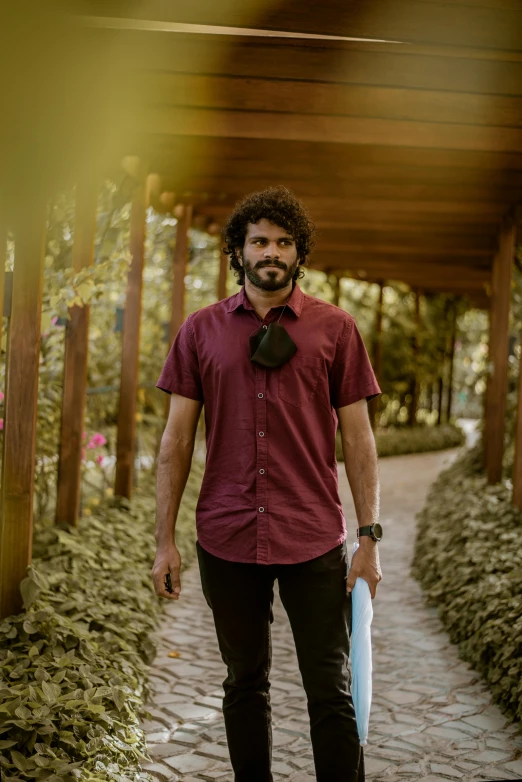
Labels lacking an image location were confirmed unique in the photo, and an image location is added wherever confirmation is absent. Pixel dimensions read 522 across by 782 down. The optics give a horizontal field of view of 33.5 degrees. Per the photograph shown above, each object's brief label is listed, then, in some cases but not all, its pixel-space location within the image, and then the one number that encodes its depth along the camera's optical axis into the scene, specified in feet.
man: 7.88
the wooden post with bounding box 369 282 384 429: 51.39
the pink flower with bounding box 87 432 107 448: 19.03
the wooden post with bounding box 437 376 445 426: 60.44
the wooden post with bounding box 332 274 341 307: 47.53
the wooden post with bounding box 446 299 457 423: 60.34
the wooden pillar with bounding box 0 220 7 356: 10.16
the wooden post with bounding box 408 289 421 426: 56.59
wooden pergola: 11.79
